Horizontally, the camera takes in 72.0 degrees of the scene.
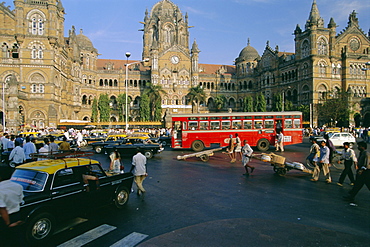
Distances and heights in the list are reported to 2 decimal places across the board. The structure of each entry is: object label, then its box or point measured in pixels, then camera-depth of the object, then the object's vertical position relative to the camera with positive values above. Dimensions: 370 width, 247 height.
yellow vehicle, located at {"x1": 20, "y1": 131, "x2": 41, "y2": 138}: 25.30 -1.12
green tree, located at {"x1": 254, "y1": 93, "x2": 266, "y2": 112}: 54.43 +3.65
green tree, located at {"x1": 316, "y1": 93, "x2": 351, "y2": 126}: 42.25 +2.11
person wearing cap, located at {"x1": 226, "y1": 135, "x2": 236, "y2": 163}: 16.38 -1.62
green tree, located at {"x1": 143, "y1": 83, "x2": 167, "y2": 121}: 54.84 +5.30
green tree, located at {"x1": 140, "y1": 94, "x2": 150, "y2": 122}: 53.53 +3.03
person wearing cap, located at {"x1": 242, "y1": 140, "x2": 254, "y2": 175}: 12.07 -1.55
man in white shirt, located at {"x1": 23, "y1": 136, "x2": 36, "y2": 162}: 12.69 -1.31
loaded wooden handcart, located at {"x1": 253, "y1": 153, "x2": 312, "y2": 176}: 11.40 -1.94
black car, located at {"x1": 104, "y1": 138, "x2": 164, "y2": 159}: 17.61 -1.84
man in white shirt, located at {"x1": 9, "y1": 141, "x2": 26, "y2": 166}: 11.42 -1.50
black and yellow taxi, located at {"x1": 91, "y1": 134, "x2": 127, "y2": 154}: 20.42 -1.74
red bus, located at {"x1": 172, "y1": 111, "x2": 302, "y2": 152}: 21.39 -0.44
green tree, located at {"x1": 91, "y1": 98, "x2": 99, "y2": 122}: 53.44 +2.43
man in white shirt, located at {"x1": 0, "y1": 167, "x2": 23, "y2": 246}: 4.87 -1.68
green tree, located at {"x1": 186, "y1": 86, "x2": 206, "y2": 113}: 56.95 +6.30
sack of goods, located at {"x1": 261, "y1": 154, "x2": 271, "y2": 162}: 11.87 -1.69
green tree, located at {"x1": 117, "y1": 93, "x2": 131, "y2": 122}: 54.06 +3.73
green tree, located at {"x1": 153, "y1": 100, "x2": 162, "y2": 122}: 54.28 +2.23
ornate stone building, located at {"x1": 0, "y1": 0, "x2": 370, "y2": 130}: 39.91 +11.44
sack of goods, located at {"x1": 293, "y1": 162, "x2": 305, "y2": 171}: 11.27 -1.97
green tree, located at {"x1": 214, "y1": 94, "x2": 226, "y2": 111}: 63.81 +5.04
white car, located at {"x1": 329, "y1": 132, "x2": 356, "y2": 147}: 23.41 -1.53
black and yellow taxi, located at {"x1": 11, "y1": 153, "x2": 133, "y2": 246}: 5.48 -1.73
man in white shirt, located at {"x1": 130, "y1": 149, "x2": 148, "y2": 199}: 8.73 -1.60
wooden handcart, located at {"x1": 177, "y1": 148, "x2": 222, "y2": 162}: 16.08 -2.13
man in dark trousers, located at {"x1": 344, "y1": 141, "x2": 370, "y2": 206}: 7.88 -1.62
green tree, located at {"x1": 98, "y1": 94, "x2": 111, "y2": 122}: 52.59 +3.00
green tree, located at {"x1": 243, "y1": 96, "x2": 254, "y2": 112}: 56.94 +3.98
